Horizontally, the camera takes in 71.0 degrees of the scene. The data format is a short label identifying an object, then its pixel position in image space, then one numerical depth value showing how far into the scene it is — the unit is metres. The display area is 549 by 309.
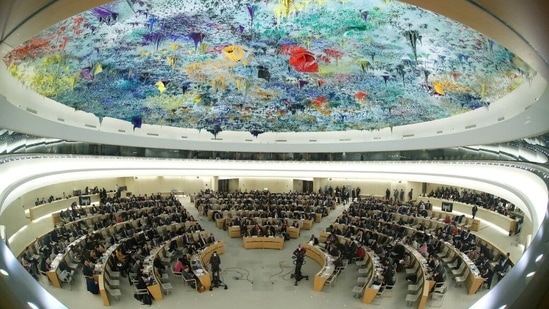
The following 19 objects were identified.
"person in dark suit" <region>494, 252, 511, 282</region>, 11.23
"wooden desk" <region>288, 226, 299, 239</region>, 18.08
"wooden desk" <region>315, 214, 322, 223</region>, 21.48
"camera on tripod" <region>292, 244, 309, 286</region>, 12.11
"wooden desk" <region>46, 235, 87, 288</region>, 10.70
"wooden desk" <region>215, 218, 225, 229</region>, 19.88
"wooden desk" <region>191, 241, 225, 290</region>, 11.24
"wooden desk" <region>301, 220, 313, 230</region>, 19.78
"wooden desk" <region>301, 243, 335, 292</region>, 11.41
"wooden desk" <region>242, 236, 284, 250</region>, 16.23
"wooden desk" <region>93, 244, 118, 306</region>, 9.84
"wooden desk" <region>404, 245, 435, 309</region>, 9.78
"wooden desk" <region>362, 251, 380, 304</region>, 10.30
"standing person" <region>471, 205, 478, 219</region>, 18.91
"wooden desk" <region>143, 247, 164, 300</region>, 10.33
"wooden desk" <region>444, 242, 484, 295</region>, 10.70
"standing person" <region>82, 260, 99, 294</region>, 10.39
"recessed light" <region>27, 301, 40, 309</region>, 2.68
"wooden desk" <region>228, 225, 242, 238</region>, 18.22
